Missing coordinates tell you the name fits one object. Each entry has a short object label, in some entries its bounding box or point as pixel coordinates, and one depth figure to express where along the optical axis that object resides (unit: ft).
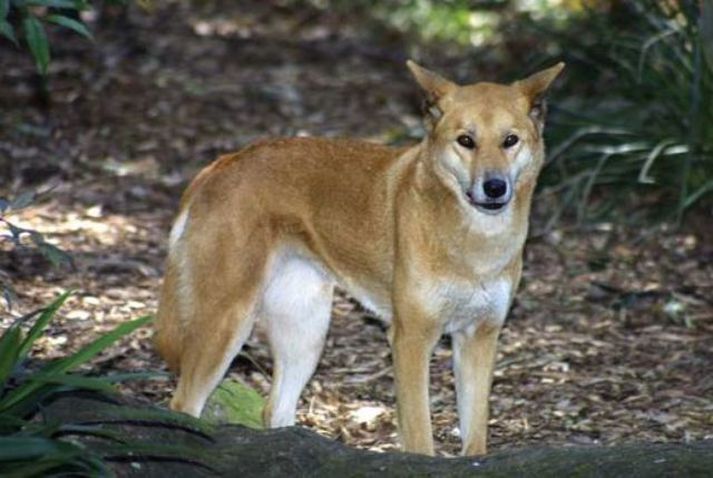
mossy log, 30.68
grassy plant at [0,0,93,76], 32.55
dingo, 40.27
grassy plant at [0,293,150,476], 28.07
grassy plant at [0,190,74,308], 33.47
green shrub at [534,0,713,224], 60.44
